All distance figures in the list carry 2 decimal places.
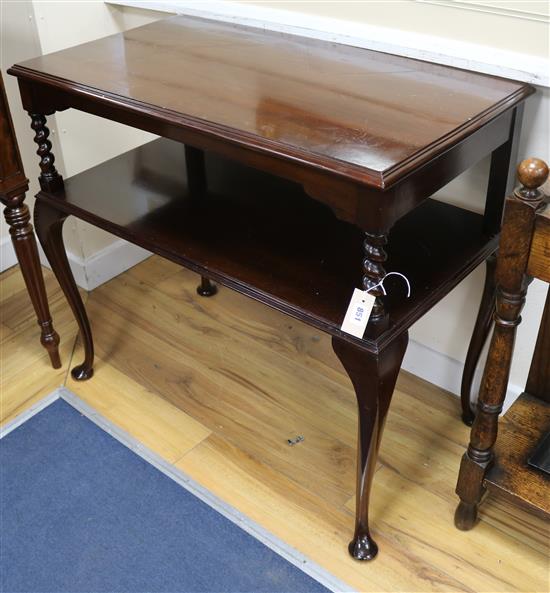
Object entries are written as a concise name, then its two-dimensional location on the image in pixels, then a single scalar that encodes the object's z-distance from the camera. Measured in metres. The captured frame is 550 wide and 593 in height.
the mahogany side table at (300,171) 1.12
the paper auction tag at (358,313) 1.14
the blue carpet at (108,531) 1.41
